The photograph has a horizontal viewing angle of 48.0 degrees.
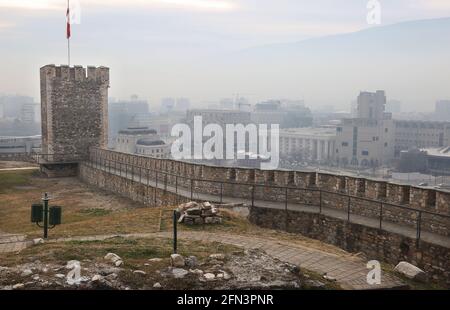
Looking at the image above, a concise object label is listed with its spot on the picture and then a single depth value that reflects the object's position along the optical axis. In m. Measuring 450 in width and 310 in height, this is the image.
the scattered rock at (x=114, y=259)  7.54
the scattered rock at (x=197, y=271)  7.21
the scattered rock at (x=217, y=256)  8.12
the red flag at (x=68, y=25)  29.10
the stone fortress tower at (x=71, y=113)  28.45
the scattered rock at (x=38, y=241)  9.76
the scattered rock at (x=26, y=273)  6.90
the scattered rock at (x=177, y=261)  7.54
